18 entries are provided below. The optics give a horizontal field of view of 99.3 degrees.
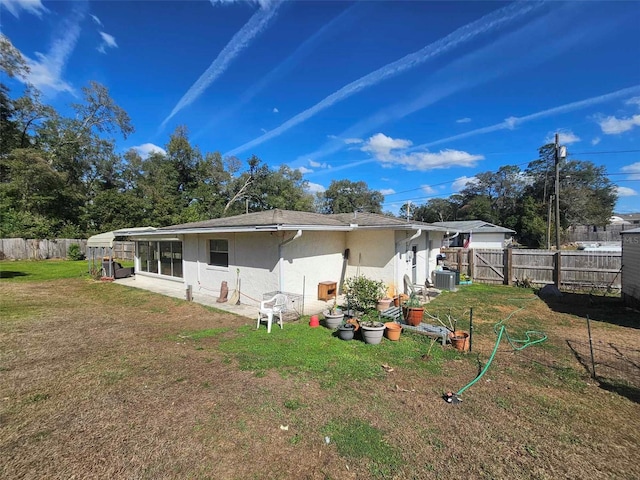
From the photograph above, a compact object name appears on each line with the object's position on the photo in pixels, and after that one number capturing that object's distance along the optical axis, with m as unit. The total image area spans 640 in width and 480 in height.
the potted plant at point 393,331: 5.69
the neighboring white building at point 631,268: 8.10
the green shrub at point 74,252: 22.36
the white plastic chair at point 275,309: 6.34
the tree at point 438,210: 58.75
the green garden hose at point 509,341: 3.65
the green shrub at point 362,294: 6.79
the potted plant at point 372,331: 5.44
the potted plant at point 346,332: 5.75
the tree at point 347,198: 52.91
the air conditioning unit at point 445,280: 11.12
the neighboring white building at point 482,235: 24.22
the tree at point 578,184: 38.84
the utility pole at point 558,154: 13.96
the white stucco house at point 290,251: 8.17
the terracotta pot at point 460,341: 5.18
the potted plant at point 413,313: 6.21
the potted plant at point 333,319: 6.36
